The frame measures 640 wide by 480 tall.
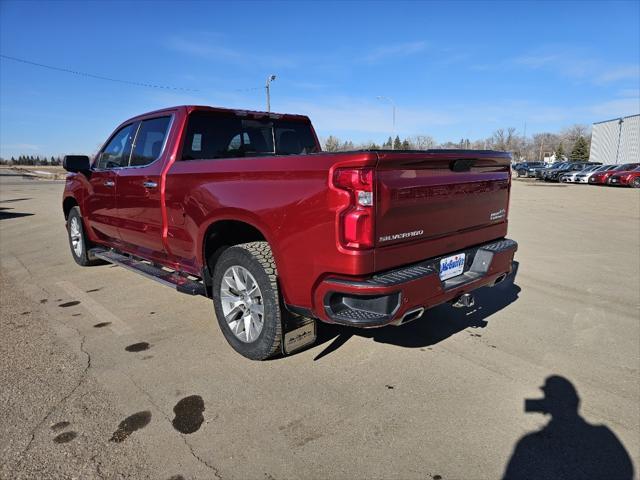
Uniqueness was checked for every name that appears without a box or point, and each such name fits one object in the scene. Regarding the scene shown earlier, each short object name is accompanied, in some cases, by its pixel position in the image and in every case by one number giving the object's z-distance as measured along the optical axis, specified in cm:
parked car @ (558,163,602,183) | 3322
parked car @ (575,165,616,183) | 3158
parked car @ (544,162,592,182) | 3643
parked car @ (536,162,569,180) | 3957
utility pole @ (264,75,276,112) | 3371
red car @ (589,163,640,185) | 2933
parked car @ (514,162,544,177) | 4572
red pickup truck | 266
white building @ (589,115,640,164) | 5322
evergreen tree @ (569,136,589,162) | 8019
